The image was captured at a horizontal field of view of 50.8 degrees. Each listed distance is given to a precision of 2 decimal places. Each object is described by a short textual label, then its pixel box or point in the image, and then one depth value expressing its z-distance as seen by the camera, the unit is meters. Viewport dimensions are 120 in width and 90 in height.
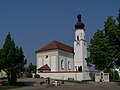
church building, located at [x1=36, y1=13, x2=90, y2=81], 32.14
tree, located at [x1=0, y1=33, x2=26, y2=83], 19.51
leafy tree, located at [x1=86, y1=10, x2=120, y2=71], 16.03
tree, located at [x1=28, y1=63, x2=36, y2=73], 40.02
